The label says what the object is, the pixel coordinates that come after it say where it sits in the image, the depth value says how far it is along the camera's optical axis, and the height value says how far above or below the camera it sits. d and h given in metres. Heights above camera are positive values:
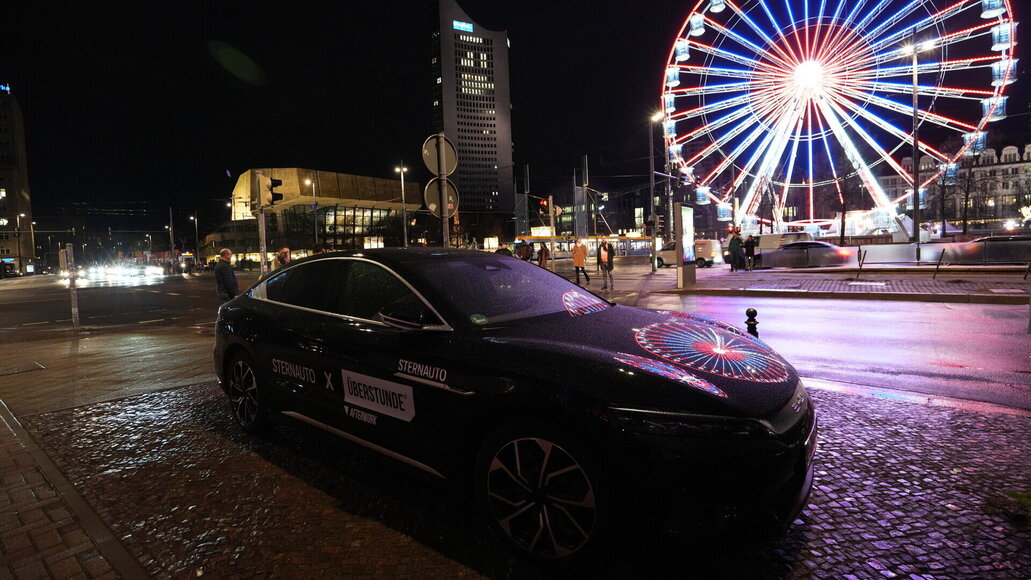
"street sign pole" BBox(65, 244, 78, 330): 12.01 +0.01
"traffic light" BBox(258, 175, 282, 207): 11.17 +1.59
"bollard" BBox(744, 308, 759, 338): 5.48 -0.80
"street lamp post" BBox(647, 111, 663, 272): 28.14 +4.60
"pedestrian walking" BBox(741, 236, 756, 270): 24.91 -0.23
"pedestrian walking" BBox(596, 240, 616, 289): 18.88 -0.26
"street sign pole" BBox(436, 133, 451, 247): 7.64 +1.11
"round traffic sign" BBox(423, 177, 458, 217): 7.74 +0.93
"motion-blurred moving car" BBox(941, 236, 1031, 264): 19.78 -0.59
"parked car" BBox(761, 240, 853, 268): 24.22 -0.59
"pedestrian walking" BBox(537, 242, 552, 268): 21.23 +0.00
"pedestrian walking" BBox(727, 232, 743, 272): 23.80 -0.26
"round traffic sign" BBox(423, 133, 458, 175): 7.55 +1.53
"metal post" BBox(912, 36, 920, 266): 22.77 +2.28
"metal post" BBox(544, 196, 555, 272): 25.04 +2.07
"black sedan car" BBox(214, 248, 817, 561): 2.13 -0.67
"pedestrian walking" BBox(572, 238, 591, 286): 18.59 -0.10
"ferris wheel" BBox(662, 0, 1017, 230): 23.81 +8.04
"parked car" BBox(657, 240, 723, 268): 31.97 -0.41
